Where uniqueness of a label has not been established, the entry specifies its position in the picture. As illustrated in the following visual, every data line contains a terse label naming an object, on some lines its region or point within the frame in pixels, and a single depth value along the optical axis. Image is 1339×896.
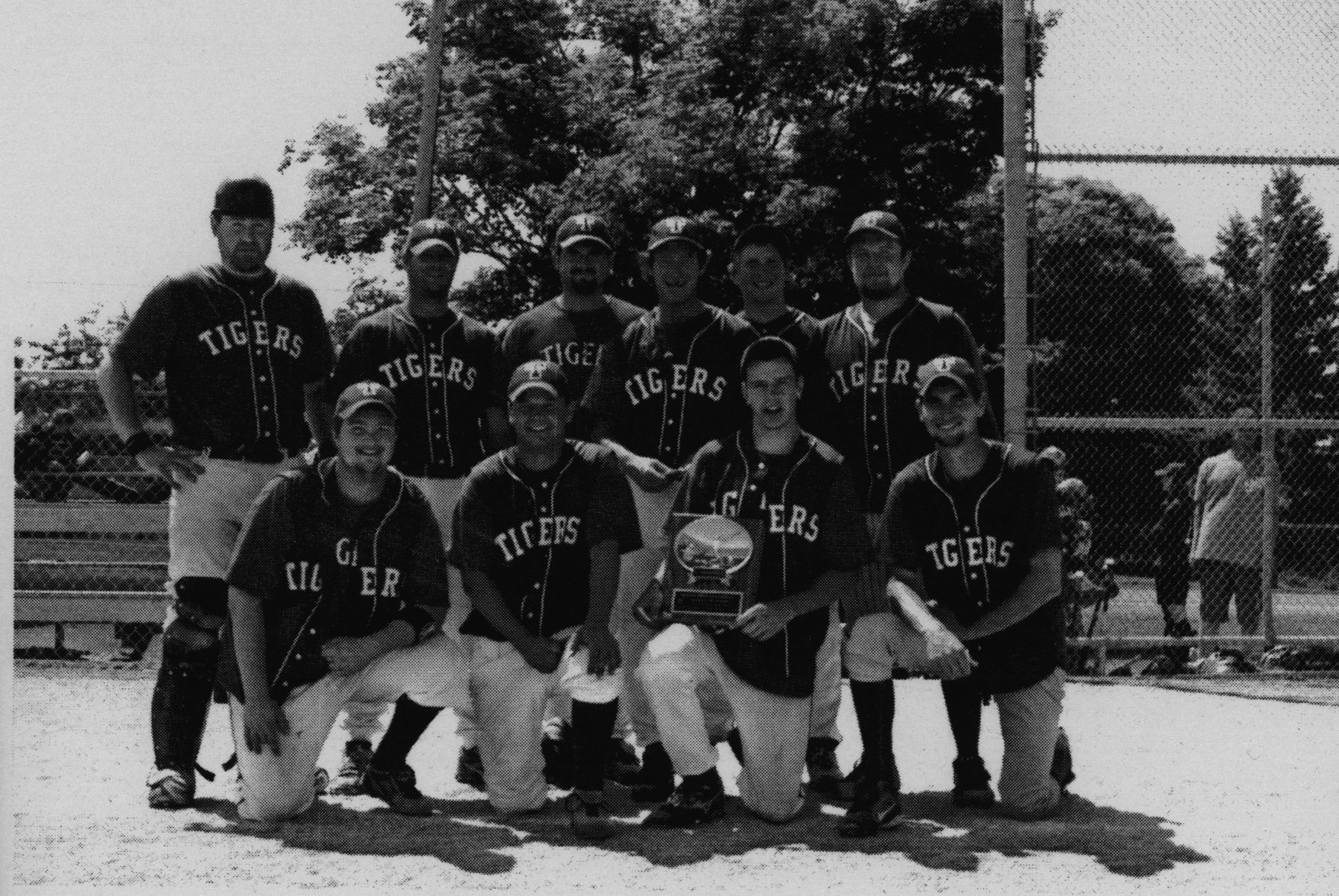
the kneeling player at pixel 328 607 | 4.69
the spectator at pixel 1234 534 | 9.12
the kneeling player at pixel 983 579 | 4.85
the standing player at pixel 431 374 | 5.50
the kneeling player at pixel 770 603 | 4.76
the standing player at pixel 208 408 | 5.02
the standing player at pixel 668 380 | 5.30
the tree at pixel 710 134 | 18.73
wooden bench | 9.54
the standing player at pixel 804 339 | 5.21
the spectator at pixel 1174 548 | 10.22
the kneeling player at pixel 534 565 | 4.86
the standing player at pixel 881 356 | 5.21
